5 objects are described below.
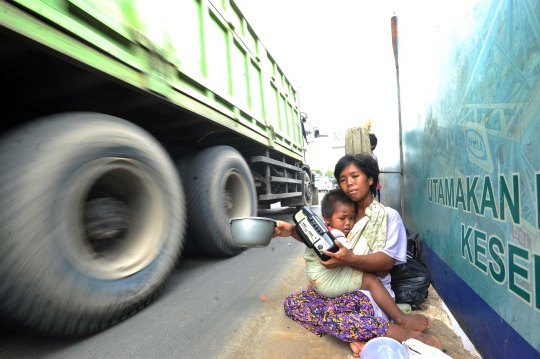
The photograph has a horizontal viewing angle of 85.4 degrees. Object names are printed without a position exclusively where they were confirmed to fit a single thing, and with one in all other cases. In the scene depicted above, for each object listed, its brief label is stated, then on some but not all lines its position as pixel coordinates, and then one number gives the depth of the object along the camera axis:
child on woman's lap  1.55
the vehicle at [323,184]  21.12
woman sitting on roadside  1.44
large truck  1.29
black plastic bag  1.88
